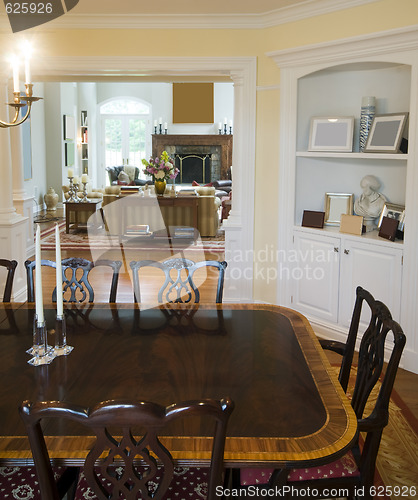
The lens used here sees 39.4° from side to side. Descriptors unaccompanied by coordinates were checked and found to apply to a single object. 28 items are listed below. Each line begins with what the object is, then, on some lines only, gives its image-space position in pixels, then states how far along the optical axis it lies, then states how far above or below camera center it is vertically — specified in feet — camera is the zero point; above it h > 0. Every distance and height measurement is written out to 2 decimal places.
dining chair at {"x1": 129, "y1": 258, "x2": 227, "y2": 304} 10.13 -1.82
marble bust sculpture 14.70 -0.94
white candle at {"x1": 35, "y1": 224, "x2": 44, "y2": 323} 6.78 -1.40
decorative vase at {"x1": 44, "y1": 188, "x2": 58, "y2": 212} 38.42 -2.47
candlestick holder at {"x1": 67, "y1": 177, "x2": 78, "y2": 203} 31.73 -1.82
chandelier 7.49 +1.01
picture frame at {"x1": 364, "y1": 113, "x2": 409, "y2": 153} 13.47 +0.73
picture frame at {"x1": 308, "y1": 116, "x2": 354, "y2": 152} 14.76 +0.78
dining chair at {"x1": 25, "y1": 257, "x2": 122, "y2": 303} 10.13 -1.88
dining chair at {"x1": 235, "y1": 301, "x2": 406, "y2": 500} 6.19 -3.28
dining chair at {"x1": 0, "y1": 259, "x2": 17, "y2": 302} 10.09 -1.94
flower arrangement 29.18 -0.26
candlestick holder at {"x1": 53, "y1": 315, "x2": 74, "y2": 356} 7.44 -2.25
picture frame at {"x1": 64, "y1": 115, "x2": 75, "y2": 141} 40.81 +2.43
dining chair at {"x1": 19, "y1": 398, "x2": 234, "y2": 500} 4.38 -2.19
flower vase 29.17 -1.20
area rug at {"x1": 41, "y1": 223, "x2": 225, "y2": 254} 27.09 -3.85
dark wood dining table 5.27 -2.44
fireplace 48.47 +1.16
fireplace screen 48.75 -0.50
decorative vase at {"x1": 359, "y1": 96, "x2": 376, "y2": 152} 14.25 +1.14
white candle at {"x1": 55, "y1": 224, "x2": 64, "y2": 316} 6.83 -1.42
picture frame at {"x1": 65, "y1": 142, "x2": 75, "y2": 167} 41.35 +0.59
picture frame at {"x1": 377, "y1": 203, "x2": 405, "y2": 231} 13.51 -1.14
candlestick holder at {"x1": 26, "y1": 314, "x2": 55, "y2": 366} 7.12 -2.29
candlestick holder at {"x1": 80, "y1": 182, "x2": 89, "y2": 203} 31.49 -2.01
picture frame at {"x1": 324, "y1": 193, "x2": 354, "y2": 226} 15.43 -1.12
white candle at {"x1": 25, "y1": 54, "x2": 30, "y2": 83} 7.50 +1.21
